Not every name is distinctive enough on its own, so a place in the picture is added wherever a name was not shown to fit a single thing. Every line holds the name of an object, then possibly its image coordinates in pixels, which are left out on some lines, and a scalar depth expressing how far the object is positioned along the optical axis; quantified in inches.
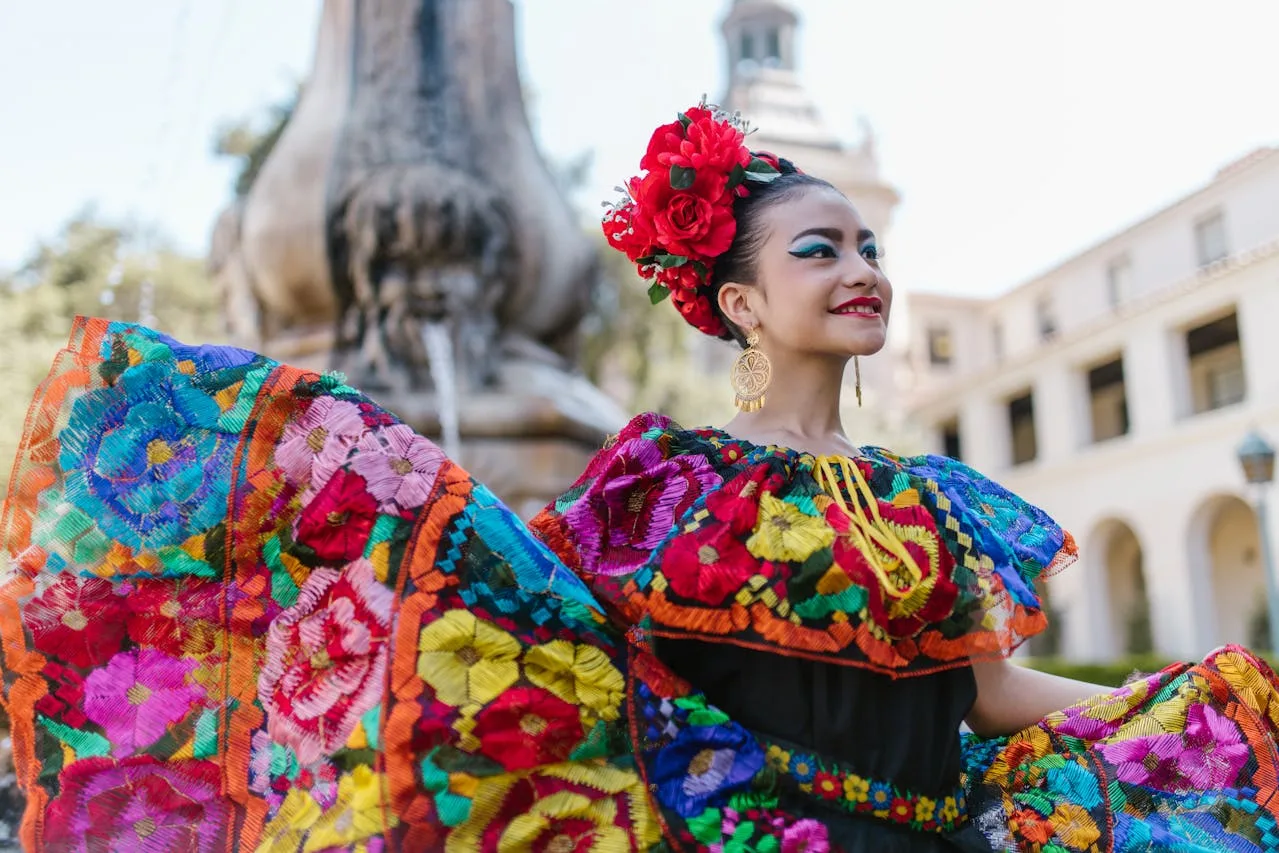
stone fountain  213.3
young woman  63.1
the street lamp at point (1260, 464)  322.3
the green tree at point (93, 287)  641.0
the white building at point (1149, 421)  696.4
